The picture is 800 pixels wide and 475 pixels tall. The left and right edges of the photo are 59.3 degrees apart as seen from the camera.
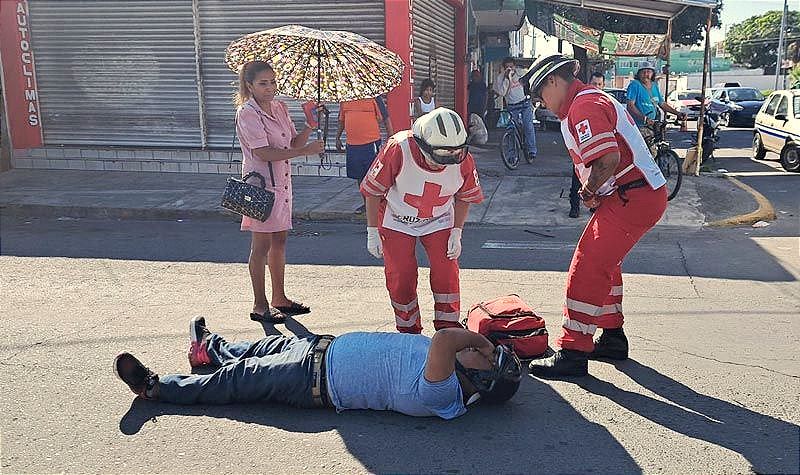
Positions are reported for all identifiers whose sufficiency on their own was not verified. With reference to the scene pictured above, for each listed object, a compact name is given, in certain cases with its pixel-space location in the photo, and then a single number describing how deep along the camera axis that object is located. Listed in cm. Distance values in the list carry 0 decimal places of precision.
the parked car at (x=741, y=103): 2748
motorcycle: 1338
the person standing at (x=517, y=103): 1295
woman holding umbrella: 495
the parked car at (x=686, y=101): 3430
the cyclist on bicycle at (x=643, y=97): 1115
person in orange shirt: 866
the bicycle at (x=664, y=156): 1019
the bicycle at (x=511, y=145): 1234
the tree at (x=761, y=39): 6269
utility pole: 4138
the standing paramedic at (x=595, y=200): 405
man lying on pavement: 350
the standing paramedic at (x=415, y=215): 413
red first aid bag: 444
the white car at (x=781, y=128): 1336
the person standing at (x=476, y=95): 1864
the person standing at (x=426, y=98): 1136
